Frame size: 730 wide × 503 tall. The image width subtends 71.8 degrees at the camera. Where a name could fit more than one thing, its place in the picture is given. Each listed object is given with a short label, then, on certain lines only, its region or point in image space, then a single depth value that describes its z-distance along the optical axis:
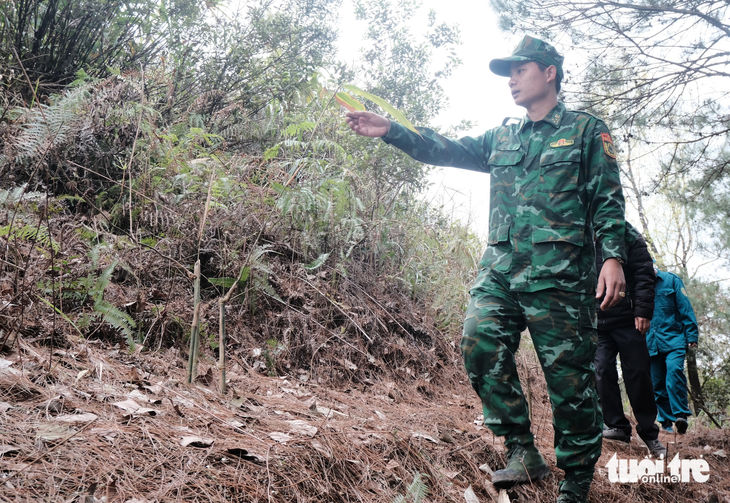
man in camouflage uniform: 2.37
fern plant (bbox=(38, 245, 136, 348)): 2.75
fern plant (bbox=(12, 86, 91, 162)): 3.38
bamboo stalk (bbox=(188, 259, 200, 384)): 2.33
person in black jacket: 3.65
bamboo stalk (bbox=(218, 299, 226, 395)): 2.38
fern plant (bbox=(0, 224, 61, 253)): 2.99
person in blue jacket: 4.73
